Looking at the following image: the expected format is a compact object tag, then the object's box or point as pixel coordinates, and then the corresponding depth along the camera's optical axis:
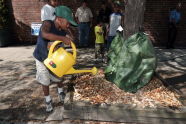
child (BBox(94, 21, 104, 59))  7.23
